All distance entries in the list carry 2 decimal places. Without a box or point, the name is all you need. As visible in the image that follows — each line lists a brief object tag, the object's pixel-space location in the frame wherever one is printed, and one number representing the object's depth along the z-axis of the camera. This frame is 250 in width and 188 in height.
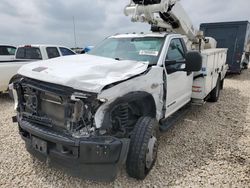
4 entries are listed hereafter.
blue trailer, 11.87
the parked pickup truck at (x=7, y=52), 10.33
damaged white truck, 2.39
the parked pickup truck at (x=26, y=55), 6.73
